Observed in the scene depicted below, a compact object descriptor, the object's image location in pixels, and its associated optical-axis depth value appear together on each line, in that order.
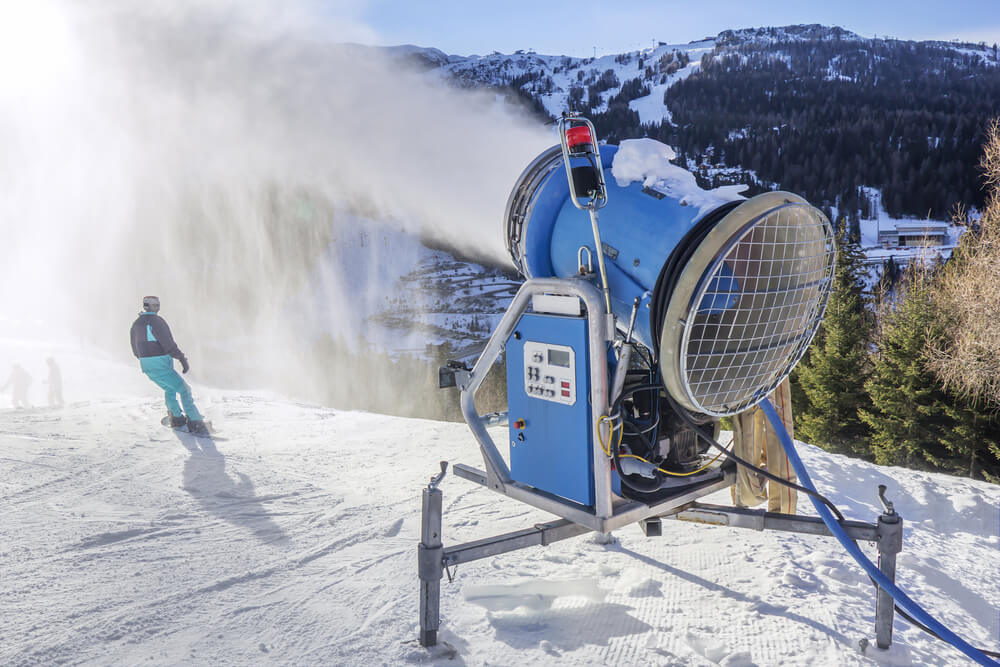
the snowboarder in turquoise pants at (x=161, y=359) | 6.66
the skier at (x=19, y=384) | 13.31
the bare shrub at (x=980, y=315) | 13.44
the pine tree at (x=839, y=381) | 22.33
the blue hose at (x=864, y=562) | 2.40
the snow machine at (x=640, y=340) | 2.69
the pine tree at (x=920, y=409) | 17.88
